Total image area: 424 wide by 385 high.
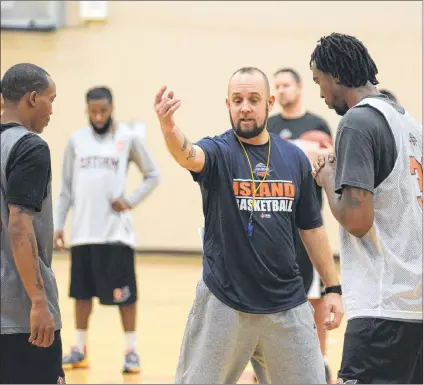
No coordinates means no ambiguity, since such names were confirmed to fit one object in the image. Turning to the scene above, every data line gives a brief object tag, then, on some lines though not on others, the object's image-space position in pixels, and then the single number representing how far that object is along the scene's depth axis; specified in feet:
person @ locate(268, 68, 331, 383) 44.80
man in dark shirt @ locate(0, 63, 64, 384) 23.90
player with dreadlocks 23.48
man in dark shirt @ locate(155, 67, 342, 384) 27.73
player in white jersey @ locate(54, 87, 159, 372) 47.32
